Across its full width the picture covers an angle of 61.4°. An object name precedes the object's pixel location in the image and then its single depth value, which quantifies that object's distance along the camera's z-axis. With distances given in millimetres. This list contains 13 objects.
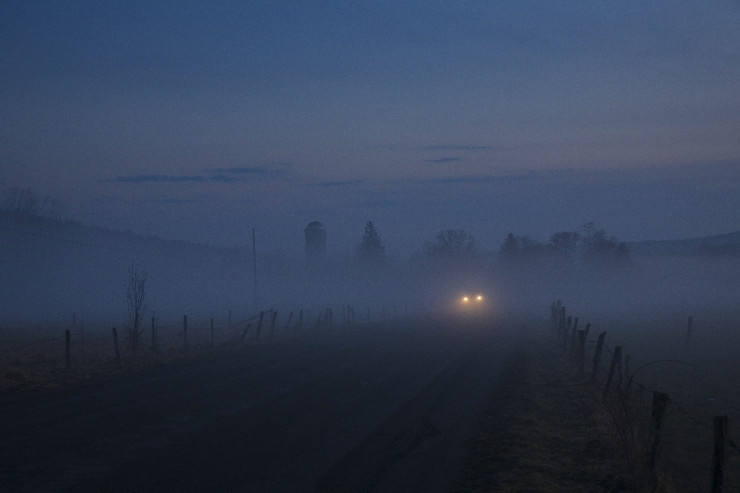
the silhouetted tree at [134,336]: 24330
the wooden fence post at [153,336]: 26819
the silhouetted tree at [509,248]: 134375
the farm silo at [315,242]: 115125
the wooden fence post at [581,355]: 19438
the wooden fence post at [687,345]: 28188
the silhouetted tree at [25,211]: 90562
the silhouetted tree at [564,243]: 154662
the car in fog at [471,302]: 81150
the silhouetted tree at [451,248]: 150750
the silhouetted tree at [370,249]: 115938
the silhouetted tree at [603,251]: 118688
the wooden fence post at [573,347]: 23803
